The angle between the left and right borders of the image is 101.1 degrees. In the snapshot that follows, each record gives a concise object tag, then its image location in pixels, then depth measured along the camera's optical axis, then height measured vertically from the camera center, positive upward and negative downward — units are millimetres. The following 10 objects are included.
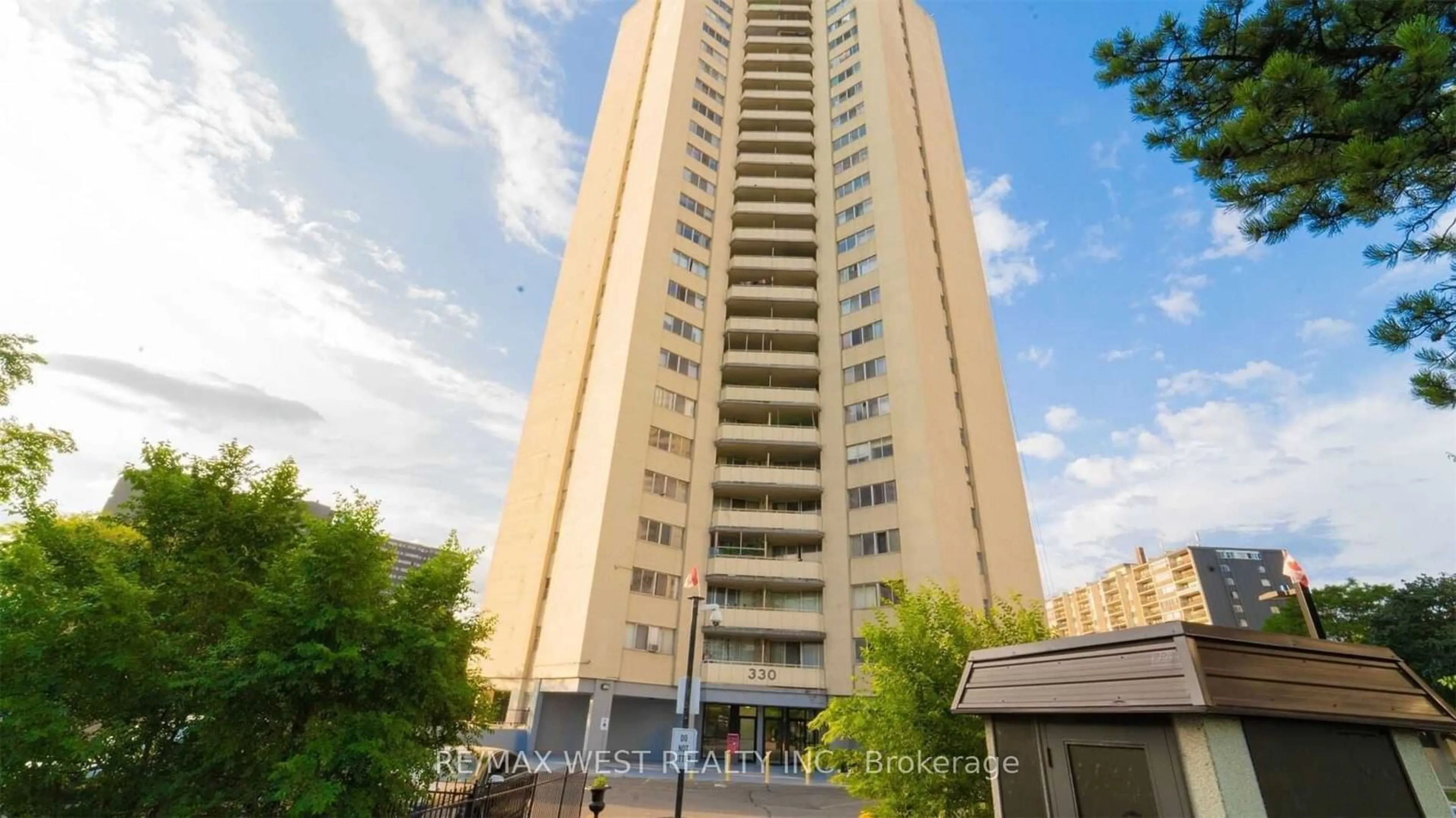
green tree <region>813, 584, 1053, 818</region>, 9961 +220
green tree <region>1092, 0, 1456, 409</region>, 5211 +5265
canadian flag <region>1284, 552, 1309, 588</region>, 11125 +3033
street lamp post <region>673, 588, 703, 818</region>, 12094 +193
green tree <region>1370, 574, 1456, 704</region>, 38594 +8106
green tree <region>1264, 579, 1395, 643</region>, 44938 +9966
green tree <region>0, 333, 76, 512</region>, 21844 +7369
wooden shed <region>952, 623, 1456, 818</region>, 4961 +124
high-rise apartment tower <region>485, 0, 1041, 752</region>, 31859 +17940
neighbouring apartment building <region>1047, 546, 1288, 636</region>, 110812 +28543
